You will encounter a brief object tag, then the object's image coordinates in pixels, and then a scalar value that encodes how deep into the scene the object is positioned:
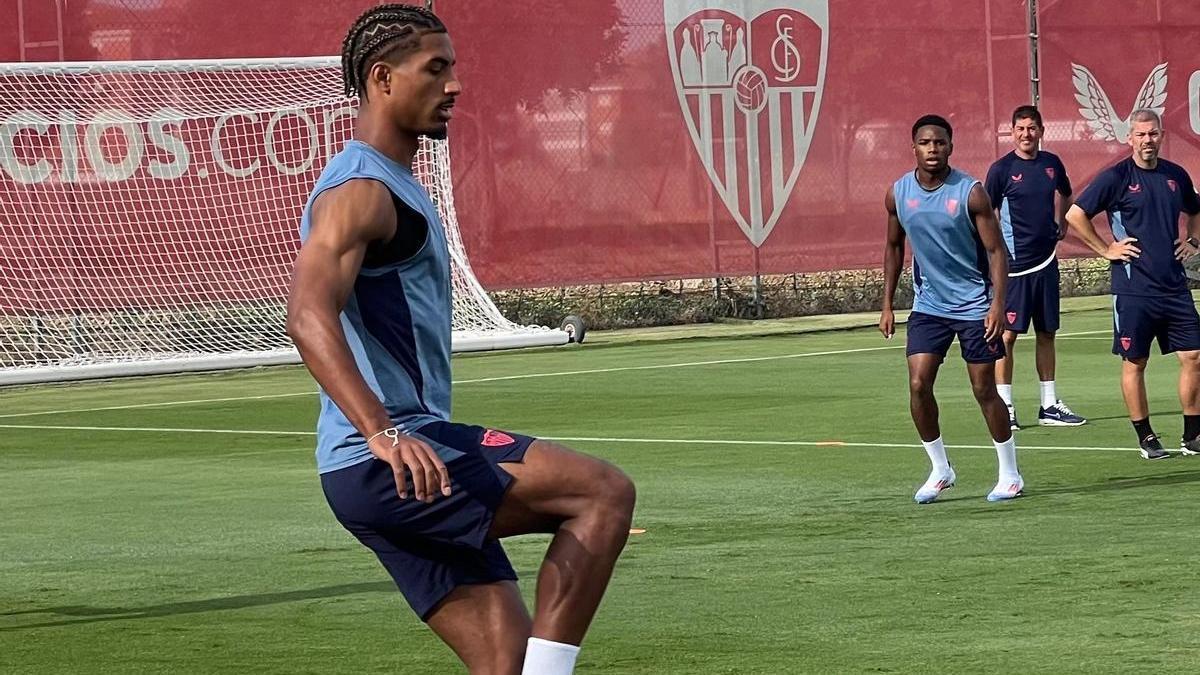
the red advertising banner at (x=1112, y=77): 27.44
